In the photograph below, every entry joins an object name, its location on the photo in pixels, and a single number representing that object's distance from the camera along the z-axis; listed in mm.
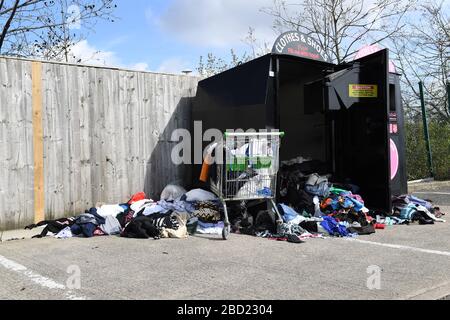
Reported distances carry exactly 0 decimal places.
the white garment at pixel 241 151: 7043
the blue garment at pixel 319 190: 7934
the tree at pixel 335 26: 15148
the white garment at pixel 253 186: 7184
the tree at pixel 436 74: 16516
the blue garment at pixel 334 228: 7082
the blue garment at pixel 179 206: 7754
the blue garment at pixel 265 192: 7227
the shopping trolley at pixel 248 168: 7047
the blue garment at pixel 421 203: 8447
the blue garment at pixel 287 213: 7248
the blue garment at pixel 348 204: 7660
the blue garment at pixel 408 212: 8031
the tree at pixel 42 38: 12781
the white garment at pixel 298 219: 7180
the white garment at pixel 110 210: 7676
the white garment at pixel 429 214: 8077
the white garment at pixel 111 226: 7172
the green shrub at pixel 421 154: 13312
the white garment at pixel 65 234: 6949
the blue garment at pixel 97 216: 7324
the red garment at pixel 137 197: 8411
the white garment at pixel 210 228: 7305
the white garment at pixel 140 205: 7793
